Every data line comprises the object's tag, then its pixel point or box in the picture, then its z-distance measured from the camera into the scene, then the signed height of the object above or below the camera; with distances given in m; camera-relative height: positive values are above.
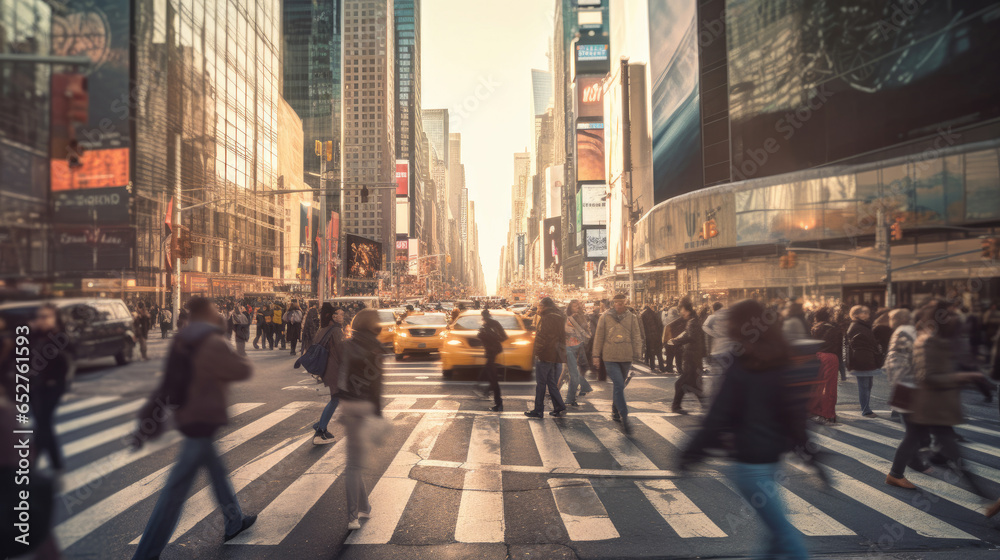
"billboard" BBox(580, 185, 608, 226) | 97.88 +14.62
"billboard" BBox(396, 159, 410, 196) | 152.62 +31.36
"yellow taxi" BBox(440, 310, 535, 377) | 13.55 -1.58
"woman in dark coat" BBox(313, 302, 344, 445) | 7.55 -1.10
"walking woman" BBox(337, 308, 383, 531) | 4.47 -0.89
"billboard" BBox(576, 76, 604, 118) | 102.75 +35.58
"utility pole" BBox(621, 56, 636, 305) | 58.88 +15.18
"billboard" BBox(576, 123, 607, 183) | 98.12 +24.36
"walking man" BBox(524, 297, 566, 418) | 9.04 -1.06
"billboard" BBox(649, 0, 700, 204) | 41.75 +15.31
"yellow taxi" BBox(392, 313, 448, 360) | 18.69 -1.66
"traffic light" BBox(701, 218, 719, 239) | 25.17 +2.56
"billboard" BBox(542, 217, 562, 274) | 163.12 +13.54
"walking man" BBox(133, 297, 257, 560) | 3.29 -0.64
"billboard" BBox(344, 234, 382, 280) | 86.88 +5.24
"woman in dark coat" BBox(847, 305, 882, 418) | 9.07 -1.13
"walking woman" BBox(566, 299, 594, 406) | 10.79 -1.11
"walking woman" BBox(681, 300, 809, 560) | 3.06 -0.78
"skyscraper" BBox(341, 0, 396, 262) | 156.25 +51.97
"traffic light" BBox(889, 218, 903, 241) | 20.39 +2.00
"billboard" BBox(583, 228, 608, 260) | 99.19 +7.79
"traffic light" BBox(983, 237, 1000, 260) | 17.11 +1.10
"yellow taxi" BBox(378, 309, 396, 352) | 20.42 -1.47
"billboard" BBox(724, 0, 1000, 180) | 23.23 +10.39
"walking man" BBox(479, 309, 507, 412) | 10.00 -1.02
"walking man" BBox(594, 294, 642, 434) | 8.59 -0.96
